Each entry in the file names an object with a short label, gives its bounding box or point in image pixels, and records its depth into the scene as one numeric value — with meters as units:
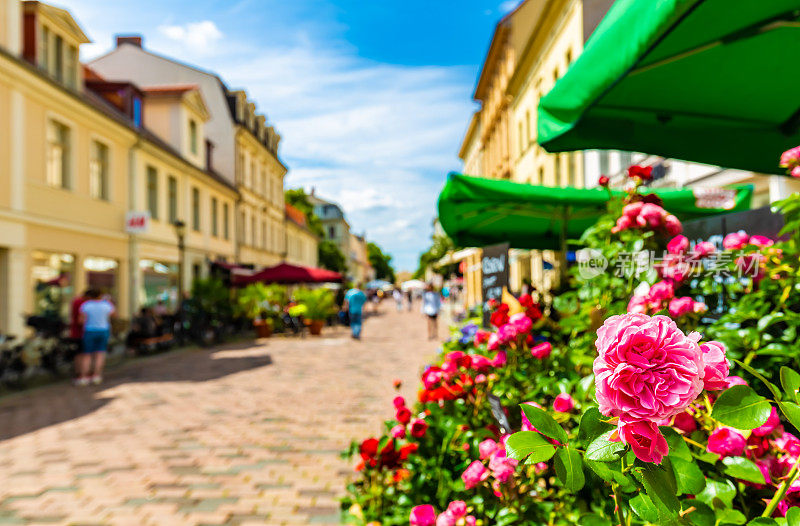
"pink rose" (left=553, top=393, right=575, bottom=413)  1.74
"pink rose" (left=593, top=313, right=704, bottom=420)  0.77
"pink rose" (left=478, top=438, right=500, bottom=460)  2.03
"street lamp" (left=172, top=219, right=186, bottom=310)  16.03
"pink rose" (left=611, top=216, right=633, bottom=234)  2.60
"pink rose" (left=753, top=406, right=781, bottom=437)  1.42
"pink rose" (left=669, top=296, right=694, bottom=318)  2.00
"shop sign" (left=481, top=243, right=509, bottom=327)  4.11
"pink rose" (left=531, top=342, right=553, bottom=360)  2.49
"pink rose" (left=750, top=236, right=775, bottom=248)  2.26
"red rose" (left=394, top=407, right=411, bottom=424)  2.90
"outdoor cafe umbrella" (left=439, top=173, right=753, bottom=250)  4.58
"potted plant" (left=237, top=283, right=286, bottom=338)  18.48
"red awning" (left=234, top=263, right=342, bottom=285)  19.83
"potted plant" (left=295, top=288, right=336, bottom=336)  19.42
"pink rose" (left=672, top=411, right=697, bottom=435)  1.33
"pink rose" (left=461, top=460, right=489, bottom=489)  2.09
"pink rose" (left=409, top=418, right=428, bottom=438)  2.82
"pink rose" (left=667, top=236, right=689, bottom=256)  2.36
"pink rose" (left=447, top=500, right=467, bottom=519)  2.03
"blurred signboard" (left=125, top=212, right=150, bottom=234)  16.64
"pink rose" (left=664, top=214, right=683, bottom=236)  2.56
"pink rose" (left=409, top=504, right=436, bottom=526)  2.15
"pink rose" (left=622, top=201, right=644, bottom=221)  2.58
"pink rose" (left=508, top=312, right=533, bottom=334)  2.63
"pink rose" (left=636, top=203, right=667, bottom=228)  2.54
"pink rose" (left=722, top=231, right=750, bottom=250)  2.30
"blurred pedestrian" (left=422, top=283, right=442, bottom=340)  16.64
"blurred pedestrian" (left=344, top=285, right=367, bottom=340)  17.31
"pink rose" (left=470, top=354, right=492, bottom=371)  2.63
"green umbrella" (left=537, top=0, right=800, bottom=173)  1.86
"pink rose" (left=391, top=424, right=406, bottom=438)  2.88
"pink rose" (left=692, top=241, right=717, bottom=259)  2.35
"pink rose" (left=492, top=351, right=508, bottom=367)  2.67
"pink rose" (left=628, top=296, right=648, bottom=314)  2.03
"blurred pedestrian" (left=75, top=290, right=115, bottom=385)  9.46
